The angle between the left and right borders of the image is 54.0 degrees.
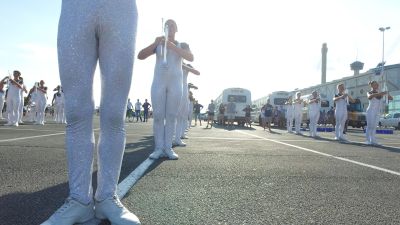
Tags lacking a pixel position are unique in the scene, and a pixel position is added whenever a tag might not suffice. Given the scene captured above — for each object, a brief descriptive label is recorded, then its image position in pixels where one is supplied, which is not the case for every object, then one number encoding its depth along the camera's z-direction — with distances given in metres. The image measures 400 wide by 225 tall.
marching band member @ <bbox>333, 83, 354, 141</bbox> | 14.89
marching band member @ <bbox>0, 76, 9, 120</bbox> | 17.69
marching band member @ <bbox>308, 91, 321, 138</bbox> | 18.02
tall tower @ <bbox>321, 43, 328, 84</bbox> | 111.44
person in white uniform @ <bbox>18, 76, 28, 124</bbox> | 17.81
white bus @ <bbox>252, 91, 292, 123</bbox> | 36.84
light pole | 64.44
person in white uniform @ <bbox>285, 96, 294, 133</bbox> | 22.04
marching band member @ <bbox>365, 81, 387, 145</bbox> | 12.77
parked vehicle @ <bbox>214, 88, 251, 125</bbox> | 34.72
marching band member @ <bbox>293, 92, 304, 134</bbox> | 20.80
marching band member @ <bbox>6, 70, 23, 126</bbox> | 16.75
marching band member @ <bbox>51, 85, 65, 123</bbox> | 24.34
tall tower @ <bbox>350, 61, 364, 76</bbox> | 127.69
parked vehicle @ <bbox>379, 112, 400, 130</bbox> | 37.94
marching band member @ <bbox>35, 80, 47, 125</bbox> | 20.76
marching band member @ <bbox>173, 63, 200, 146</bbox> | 8.19
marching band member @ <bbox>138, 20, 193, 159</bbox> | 6.31
